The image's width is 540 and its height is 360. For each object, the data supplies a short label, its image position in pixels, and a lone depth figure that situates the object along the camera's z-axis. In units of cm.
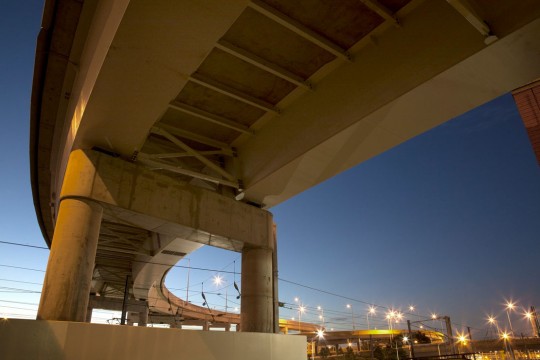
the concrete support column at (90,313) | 4169
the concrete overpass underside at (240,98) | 620
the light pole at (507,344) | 5386
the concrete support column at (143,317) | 3953
